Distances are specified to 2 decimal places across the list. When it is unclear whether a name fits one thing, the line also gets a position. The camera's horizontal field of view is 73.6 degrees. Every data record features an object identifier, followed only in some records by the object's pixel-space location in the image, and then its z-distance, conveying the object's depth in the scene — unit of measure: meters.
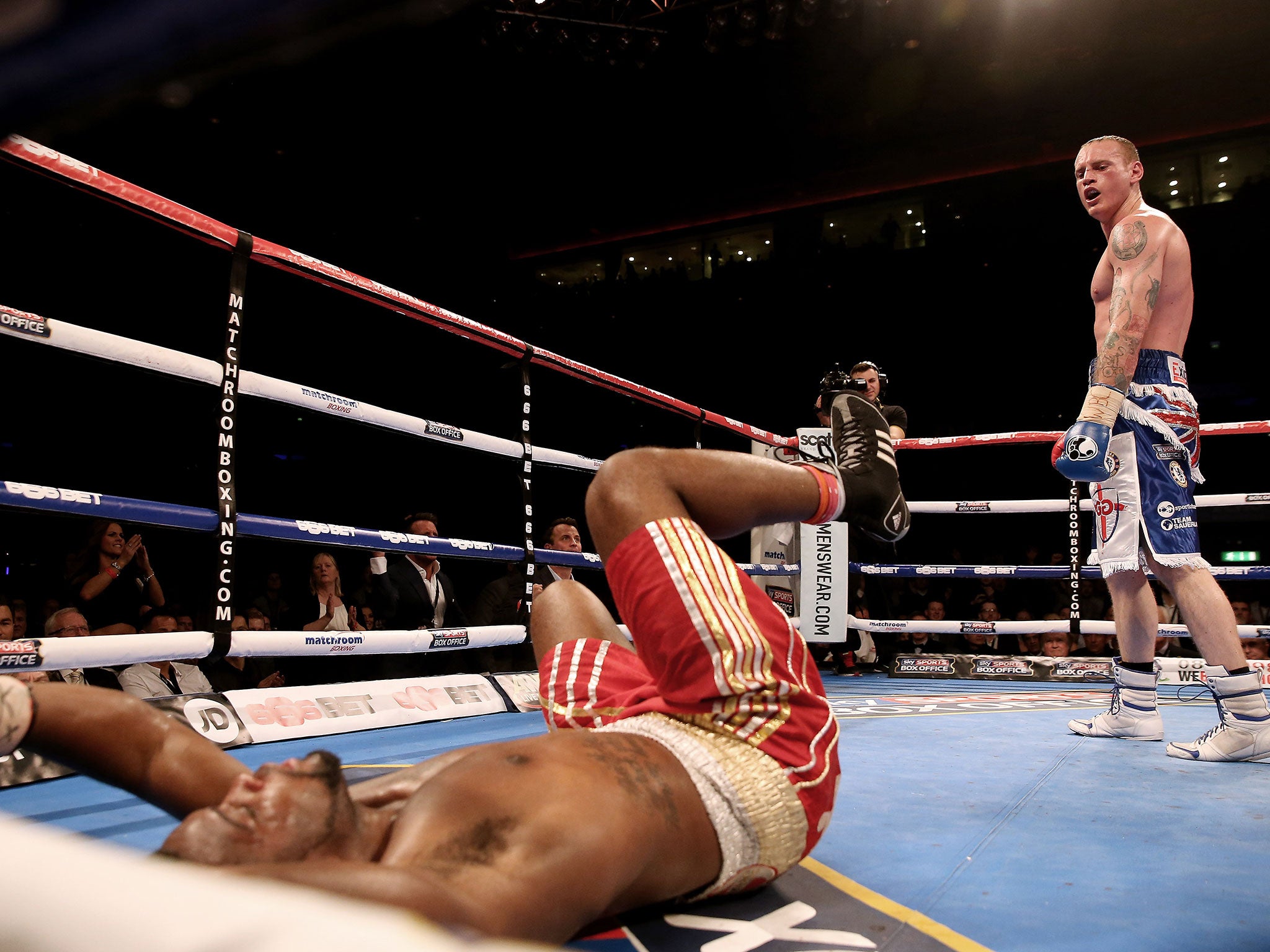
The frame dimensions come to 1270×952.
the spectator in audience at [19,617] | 2.87
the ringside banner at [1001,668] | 4.19
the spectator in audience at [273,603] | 4.65
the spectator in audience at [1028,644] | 5.26
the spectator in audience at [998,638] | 5.59
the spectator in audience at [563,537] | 3.46
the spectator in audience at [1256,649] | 4.64
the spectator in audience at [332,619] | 3.41
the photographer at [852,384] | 1.60
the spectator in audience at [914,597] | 6.50
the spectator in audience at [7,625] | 2.49
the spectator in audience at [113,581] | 2.85
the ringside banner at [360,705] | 2.01
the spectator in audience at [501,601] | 3.74
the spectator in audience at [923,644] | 6.43
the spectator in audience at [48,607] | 3.96
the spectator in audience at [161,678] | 2.55
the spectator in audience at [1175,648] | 4.83
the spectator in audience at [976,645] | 6.28
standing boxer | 2.25
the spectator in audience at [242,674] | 3.28
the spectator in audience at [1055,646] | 4.86
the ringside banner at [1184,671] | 3.66
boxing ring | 0.93
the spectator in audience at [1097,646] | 5.15
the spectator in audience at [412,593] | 3.65
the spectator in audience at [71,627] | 2.58
